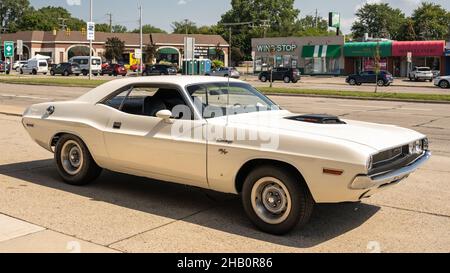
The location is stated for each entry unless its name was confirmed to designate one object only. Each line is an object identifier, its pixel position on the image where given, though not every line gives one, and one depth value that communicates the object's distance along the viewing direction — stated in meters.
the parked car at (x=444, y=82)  41.69
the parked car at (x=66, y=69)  62.50
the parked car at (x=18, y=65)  68.88
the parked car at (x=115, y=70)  63.97
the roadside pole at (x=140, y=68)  59.74
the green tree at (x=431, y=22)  100.00
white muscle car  4.72
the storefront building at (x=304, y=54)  69.75
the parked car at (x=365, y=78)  46.00
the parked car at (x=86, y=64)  64.50
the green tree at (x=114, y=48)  88.69
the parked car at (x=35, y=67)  65.38
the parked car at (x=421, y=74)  55.03
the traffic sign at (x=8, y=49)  47.62
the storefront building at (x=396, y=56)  61.60
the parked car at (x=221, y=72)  54.53
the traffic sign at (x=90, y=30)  43.94
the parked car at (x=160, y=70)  56.72
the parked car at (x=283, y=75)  51.19
